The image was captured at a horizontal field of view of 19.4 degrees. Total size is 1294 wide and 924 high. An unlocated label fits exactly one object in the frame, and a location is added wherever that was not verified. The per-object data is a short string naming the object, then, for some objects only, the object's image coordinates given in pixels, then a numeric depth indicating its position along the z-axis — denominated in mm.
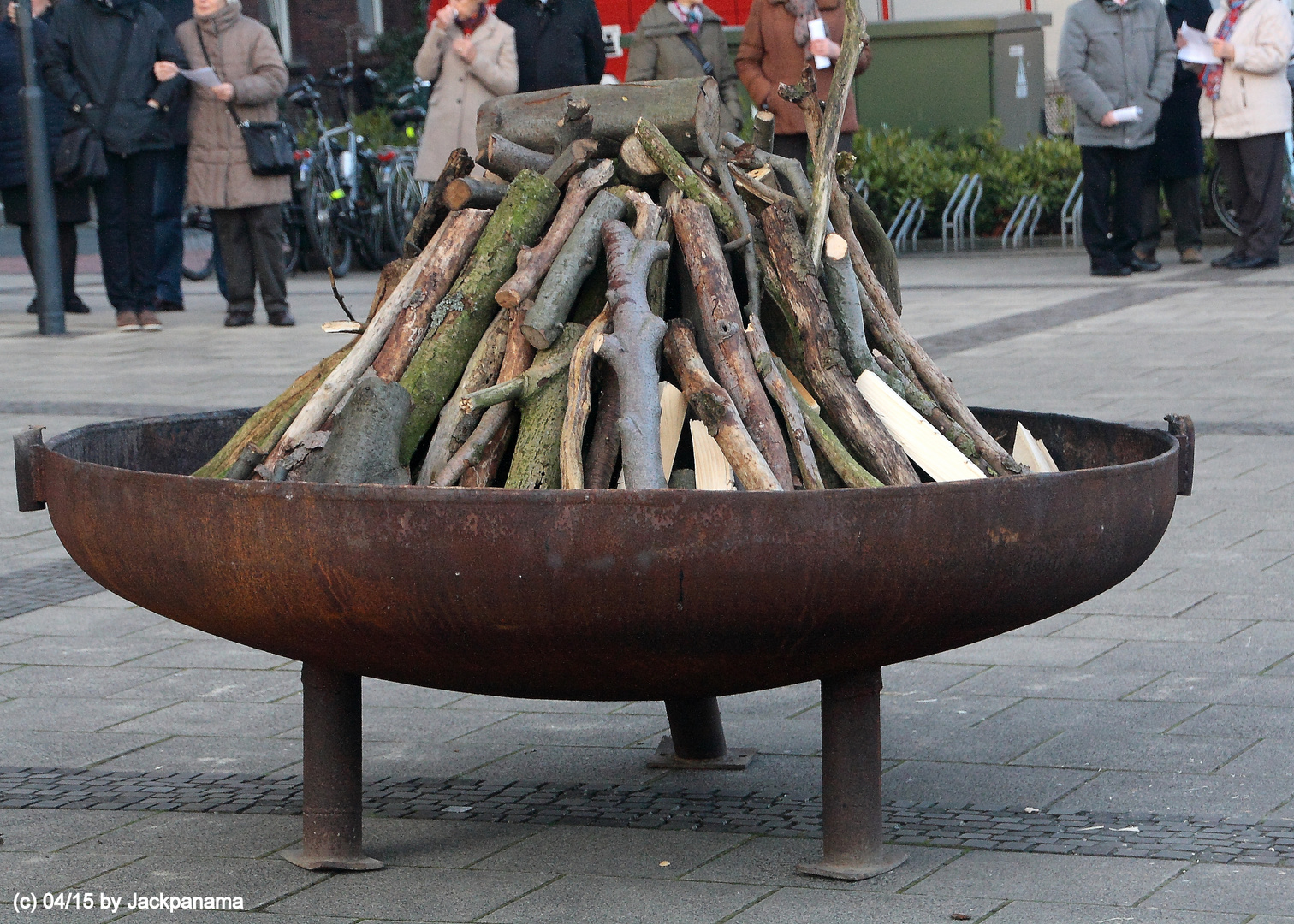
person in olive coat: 25047
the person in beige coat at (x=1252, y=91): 23960
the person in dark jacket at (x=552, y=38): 23075
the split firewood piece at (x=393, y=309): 6848
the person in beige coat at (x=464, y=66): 22174
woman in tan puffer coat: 21507
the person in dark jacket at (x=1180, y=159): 25389
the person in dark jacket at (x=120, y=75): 21786
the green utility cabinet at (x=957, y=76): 32610
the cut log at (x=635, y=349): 6107
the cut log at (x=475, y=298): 6697
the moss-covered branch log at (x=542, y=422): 6402
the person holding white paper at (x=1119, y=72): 24240
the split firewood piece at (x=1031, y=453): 7438
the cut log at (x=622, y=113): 6957
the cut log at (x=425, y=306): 6805
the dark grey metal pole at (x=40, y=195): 21833
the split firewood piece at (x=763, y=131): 7543
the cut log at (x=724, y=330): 6382
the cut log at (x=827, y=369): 6603
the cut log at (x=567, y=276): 6502
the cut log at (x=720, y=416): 6134
